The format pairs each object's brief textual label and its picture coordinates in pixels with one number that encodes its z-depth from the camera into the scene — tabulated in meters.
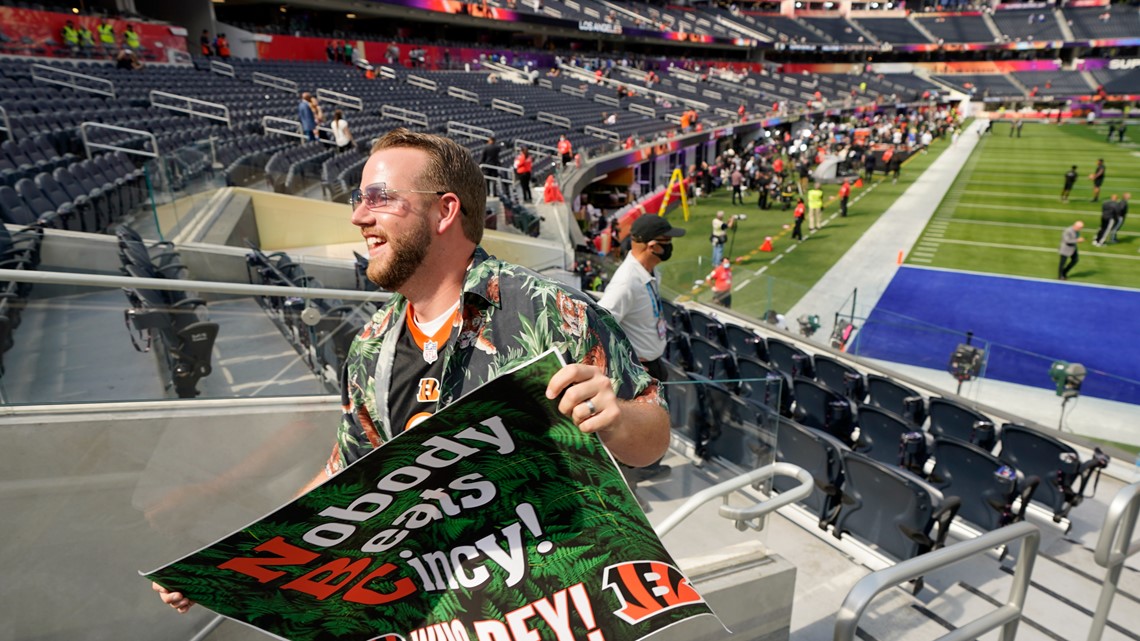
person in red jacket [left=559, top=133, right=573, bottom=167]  19.47
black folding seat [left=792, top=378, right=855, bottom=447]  6.69
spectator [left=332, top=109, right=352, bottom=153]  13.27
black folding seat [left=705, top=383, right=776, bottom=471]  3.74
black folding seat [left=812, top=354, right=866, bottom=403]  7.84
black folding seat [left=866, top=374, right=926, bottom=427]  7.26
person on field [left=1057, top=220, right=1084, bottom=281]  15.42
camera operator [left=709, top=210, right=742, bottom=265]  16.89
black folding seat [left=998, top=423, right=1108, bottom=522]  5.69
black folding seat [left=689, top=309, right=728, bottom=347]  9.11
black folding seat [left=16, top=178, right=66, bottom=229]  6.63
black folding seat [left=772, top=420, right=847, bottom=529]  5.15
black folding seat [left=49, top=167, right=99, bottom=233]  7.16
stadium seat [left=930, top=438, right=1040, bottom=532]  5.21
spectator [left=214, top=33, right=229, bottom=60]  23.94
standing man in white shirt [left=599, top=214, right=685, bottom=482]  3.73
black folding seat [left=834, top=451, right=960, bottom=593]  4.55
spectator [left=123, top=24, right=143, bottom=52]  20.56
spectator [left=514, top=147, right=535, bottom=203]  15.25
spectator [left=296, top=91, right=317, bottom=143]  13.73
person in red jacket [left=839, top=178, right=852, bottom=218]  23.09
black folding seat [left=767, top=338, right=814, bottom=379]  8.20
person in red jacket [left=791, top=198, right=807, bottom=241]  19.25
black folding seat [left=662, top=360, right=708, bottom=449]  3.94
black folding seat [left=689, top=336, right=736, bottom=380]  6.89
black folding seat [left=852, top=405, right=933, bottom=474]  5.95
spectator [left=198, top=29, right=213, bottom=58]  23.52
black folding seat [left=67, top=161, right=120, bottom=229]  7.68
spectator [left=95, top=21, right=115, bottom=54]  19.73
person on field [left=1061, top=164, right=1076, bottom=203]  23.84
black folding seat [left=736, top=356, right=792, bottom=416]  3.94
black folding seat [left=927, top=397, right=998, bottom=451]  6.57
